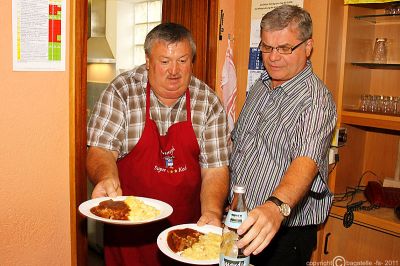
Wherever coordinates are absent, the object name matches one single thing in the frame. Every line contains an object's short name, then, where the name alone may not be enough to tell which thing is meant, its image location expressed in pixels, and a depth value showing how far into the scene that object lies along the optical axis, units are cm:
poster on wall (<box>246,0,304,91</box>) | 241
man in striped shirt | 174
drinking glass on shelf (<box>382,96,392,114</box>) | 234
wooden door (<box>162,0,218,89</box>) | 246
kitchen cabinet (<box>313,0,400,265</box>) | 225
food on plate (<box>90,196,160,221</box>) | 144
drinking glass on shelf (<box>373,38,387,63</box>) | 240
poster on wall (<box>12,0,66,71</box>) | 169
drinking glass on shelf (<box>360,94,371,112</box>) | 242
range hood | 466
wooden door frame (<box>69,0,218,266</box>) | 184
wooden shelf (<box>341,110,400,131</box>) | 219
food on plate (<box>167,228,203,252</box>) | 137
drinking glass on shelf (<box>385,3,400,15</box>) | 230
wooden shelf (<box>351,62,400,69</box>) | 239
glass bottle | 114
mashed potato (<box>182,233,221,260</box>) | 132
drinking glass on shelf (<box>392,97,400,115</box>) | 231
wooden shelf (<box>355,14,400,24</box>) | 236
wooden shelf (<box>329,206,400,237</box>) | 214
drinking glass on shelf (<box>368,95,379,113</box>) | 239
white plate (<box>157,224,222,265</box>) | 128
